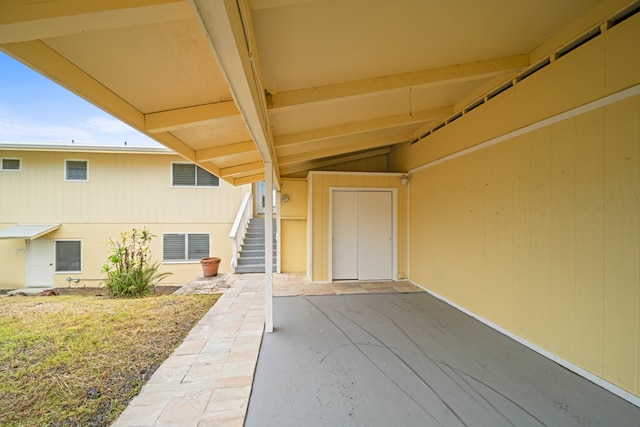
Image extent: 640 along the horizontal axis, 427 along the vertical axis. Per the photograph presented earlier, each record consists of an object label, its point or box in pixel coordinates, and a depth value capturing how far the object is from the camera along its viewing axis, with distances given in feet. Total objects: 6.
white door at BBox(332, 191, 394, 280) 18.94
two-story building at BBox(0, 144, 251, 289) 24.54
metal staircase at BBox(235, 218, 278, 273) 22.52
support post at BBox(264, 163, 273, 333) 10.68
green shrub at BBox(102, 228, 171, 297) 16.89
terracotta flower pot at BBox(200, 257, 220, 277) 21.34
